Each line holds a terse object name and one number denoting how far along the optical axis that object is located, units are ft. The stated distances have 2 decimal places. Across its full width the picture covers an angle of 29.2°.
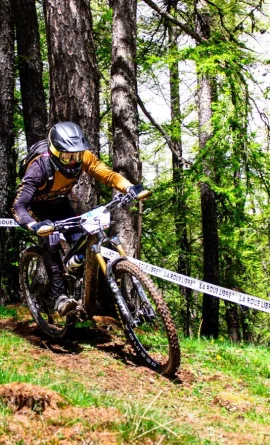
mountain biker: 17.29
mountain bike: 16.29
